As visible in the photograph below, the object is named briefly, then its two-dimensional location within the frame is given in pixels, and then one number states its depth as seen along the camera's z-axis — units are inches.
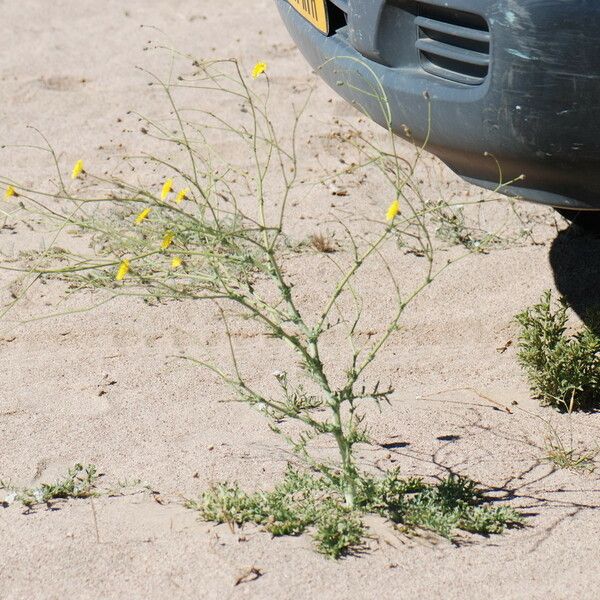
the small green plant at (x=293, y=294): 201.3
